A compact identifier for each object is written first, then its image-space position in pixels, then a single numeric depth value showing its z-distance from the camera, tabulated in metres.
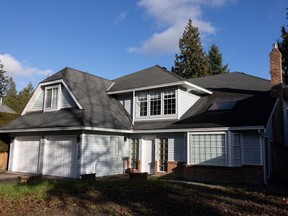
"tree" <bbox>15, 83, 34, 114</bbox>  52.36
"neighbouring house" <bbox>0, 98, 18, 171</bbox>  21.95
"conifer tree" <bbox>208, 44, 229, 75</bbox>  48.69
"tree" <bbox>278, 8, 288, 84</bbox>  34.97
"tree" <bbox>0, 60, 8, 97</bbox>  64.62
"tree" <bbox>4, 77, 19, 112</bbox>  53.59
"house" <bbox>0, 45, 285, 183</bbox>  15.80
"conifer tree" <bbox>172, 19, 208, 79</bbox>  43.03
